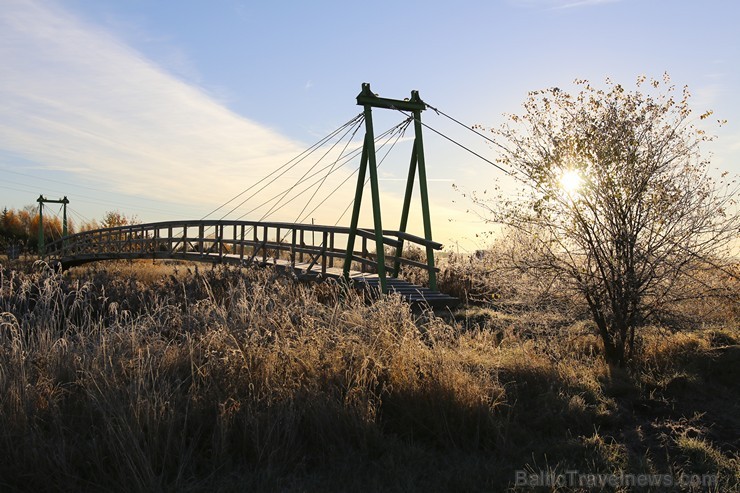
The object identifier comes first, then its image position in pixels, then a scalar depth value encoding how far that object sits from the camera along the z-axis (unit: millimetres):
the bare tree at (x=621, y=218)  8602
